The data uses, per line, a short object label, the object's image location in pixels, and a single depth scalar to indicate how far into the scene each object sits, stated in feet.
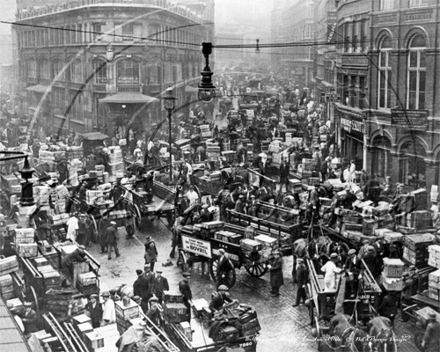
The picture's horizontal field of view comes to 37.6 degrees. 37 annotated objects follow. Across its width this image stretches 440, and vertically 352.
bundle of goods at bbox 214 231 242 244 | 54.13
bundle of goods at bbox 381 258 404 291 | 46.21
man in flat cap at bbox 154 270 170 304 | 47.11
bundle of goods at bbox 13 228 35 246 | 53.52
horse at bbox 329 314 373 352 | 37.73
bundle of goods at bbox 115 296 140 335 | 40.04
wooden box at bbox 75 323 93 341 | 38.38
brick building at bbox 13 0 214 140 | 146.30
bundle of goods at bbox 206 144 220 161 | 98.32
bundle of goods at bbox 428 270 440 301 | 43.39
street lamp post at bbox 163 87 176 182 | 80.42
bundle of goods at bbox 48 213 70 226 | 64.28
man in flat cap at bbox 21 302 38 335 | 41.70
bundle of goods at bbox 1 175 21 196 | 75.93
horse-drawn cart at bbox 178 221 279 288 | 53.11
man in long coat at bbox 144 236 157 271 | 55.57
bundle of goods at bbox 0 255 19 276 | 48.78
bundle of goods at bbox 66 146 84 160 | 103.45
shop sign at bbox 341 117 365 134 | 99.51
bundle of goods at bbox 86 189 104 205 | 70.18
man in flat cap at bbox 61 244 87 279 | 50.98
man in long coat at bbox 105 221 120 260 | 61.57
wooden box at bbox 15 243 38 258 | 50.94
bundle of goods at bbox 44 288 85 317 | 43.30
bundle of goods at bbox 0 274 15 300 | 46.49
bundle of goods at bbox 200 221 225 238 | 55.31
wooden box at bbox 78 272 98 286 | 48.11
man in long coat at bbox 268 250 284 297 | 51.83
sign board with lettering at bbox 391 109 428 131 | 80.28
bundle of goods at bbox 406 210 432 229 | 58.29
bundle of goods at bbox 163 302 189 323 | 40.88
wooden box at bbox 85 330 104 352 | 37.45
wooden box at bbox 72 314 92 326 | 39.96
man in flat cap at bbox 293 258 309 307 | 48.80
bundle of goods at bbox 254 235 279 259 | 53.72
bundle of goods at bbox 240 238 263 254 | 52.49
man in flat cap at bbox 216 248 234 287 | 51.55
